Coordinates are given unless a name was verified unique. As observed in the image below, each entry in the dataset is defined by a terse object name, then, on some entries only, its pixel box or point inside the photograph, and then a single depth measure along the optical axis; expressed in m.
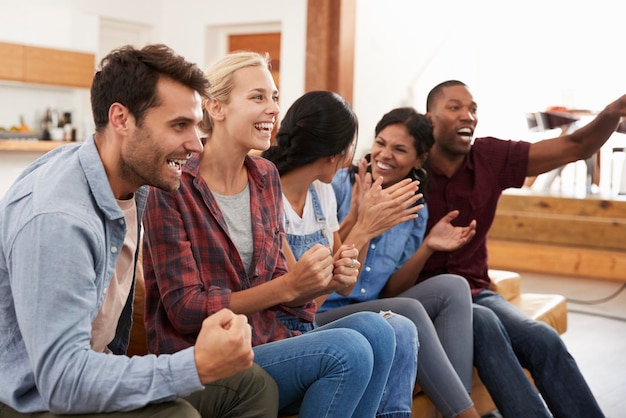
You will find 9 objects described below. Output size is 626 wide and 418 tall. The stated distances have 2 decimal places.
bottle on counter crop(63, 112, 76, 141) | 7.61
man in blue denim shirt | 1.47
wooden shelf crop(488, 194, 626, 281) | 6.83
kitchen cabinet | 7.04
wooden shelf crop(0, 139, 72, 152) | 6.86
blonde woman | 1.98
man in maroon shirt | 2.92
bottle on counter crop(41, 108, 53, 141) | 7.53
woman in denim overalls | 2.57
